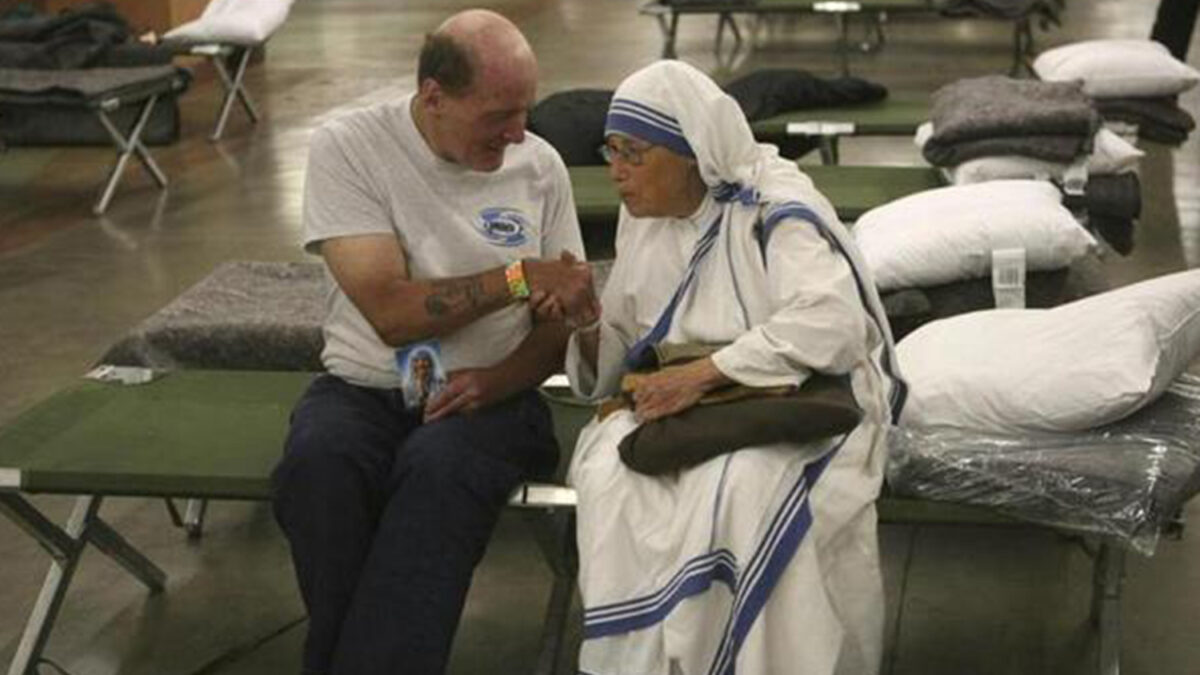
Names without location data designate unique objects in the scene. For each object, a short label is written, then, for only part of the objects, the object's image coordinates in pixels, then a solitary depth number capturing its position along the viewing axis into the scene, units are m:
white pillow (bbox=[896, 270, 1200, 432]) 3.15
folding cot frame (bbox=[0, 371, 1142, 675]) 3.14
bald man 2.92
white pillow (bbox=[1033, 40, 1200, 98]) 6.12
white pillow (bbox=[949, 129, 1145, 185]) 5.03
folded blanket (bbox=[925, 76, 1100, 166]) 5.04
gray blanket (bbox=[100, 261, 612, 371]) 4.06
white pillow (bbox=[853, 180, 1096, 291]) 4.08
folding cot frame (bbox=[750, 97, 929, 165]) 6.39
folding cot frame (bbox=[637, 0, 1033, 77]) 9.56
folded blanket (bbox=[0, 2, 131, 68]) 8.03
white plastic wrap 3.03
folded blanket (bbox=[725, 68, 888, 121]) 6.54
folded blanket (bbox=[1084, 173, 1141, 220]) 4.95
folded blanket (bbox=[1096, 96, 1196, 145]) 6.16
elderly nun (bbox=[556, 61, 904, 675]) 2.83
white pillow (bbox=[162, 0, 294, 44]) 8.91
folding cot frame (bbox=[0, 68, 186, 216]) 7.36
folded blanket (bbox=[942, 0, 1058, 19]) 9.61
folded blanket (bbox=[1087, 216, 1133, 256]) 4.98
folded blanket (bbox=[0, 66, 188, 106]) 7.36
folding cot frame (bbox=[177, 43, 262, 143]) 8.90
